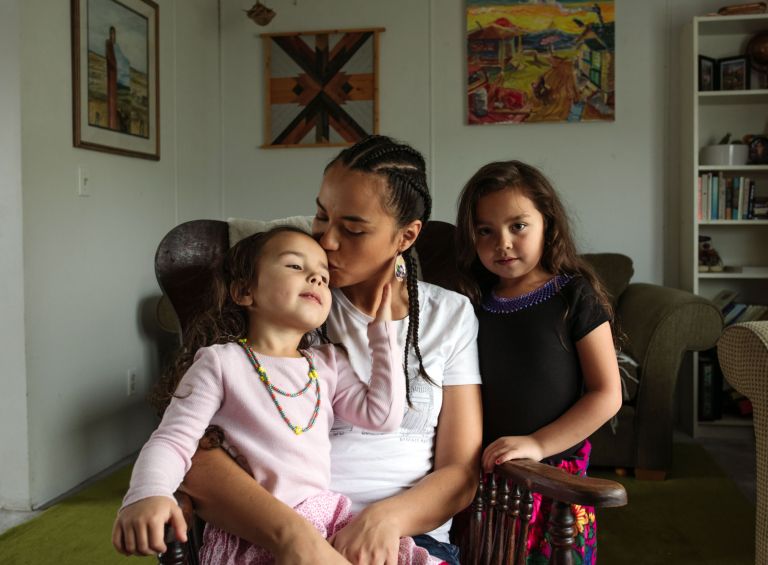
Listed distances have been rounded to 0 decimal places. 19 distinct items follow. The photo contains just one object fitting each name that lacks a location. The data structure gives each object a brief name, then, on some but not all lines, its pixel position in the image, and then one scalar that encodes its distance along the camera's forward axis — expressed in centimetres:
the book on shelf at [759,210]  389
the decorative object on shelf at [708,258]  394
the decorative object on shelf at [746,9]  382
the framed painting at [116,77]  300
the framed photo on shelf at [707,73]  396
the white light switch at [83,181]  300
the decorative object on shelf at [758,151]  389
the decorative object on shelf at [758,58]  388
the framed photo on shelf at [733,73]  396
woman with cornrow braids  109
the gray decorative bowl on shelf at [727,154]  387
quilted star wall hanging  434
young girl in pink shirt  112
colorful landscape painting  415
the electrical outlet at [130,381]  341
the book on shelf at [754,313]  383
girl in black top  139
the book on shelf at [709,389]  381
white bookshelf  384
